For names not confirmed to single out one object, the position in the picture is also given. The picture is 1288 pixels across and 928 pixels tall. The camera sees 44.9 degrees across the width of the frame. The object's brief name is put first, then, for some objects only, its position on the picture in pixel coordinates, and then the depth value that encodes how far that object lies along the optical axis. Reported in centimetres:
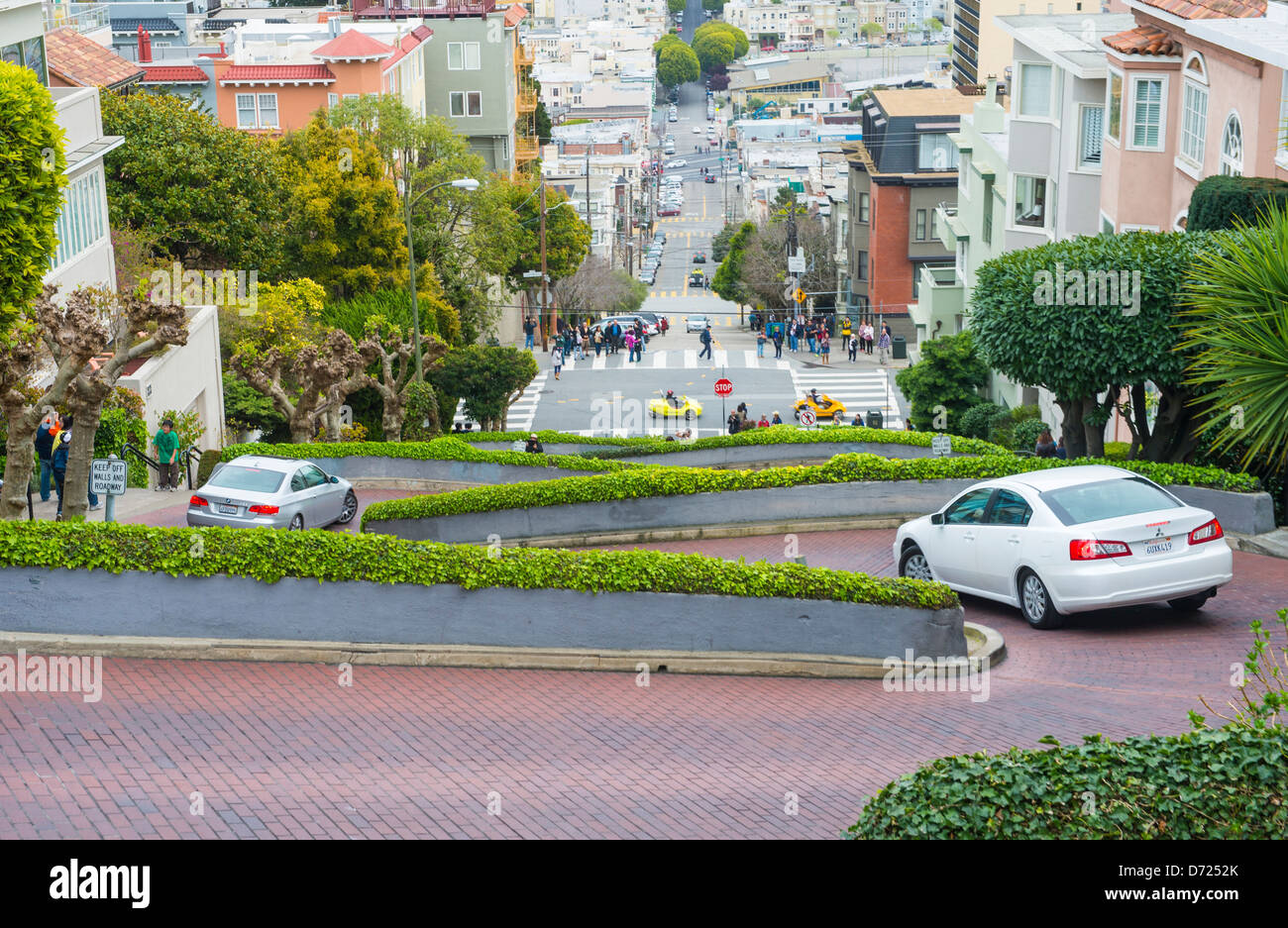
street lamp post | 3781
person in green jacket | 2867
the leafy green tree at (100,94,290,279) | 4272
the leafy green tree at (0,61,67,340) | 1814
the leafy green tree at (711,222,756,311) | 11275
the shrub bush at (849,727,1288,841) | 742
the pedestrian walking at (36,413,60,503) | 2448
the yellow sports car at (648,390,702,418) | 5712
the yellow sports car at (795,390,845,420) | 5672
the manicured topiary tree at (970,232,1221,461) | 2120
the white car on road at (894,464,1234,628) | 1468
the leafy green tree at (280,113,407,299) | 5019
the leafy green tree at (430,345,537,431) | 4753
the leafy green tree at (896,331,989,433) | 4706
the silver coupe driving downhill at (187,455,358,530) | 2306
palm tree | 1557
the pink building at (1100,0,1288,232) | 2594
